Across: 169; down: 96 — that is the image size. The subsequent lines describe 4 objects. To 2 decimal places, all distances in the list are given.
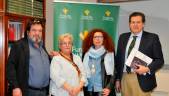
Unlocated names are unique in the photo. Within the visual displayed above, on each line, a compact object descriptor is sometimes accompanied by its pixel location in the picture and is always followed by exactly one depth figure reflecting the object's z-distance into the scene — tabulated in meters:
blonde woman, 1.91
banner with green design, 2.66
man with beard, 1.79
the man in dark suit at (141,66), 2.02
